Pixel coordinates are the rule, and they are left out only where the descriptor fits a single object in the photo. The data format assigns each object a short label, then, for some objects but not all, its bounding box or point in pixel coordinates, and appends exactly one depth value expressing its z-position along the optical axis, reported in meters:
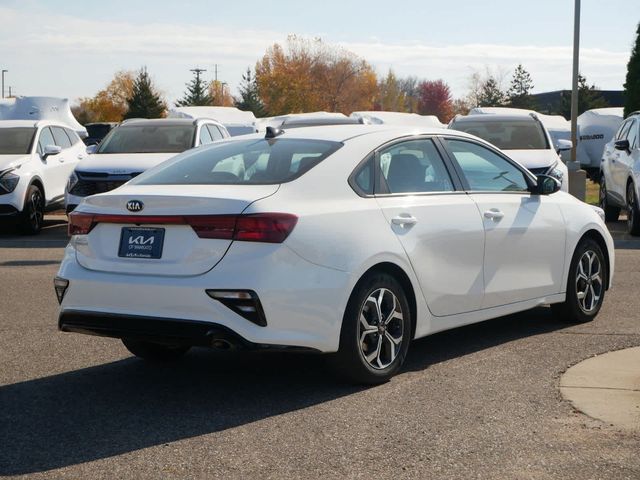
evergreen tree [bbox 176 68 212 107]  104.25
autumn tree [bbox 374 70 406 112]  143.75
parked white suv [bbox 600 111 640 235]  16.86
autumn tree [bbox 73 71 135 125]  119.06
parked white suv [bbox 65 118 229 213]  16.66
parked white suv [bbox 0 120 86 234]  17.78
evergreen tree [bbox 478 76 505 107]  87.94
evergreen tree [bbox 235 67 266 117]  100.53
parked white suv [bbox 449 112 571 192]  16.12
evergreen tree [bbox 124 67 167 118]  82.19
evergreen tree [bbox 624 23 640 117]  36.59
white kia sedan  6.25
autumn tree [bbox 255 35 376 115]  100.44
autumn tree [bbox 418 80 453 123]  139.88
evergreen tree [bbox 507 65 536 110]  85.69
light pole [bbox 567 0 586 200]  28.23
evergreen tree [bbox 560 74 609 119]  71.44
